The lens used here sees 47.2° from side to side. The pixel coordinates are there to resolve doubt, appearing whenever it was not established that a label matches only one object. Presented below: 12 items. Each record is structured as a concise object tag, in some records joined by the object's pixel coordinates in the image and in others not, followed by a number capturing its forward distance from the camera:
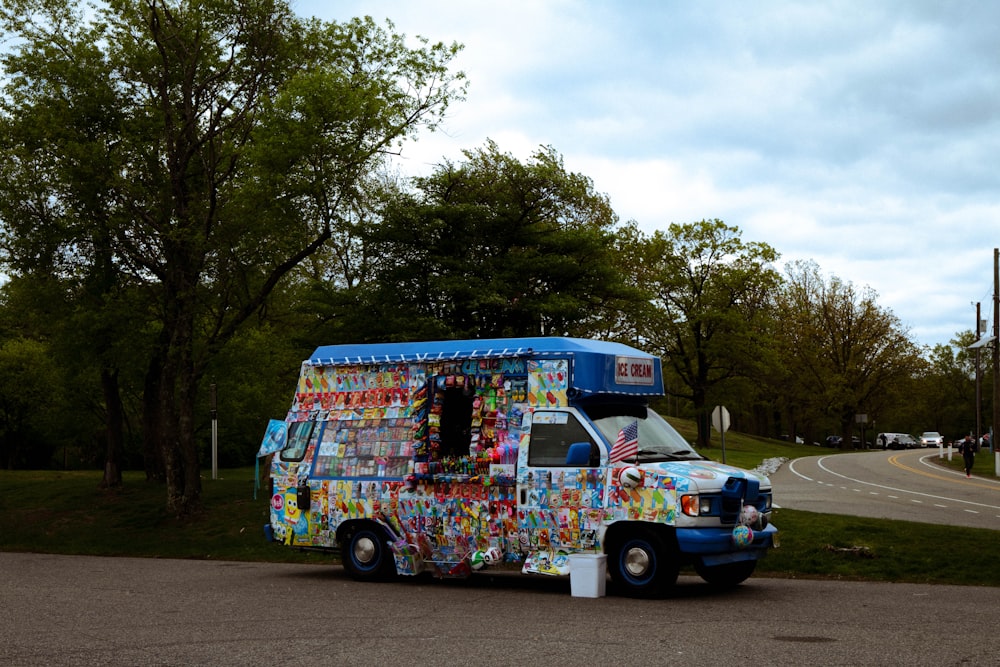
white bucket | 12.52
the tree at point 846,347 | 85.56
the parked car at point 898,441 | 99.94
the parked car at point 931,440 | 95.94
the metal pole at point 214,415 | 29.22
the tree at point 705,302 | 65.19
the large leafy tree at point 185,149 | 24.50
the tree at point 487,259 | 32.34
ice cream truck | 12.49
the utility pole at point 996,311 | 47.47
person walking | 45.69
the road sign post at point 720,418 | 29.41
